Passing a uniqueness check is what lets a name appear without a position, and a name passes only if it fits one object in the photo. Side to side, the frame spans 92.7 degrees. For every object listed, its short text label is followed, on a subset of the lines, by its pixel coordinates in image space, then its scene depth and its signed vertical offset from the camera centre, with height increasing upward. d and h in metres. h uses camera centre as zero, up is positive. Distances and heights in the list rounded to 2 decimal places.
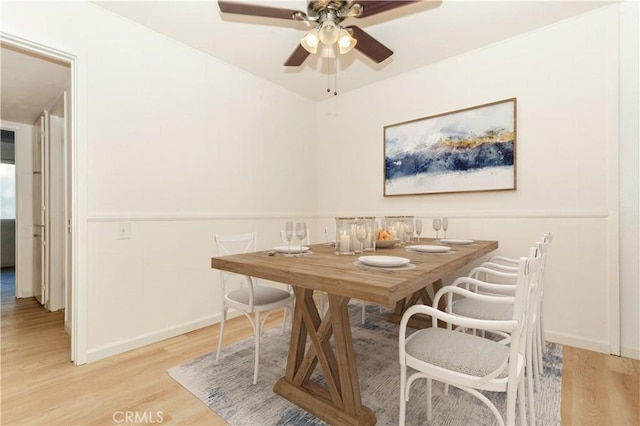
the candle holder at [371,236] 1.93 -0.17
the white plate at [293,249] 1.86 -0.24
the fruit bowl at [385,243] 2.09 -0.22
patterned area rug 1.53 -1.04
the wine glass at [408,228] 2.53 -0.15
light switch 2.34 -0.14
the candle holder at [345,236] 1.86 -0.15
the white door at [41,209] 3.41 +0.05
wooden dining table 1.15 -0.42
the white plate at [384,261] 1.35 -0.23
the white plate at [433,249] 1.89 -0.24
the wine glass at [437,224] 2.53 -0.11
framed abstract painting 2.70 +0.57
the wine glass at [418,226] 2.52 -0.13
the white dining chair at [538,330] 1.60 -0.73
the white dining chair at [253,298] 1.91 -0.58
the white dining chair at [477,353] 1.05 -0.56
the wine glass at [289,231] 1.83 -0.12
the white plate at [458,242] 2.37 -0.25
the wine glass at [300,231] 1.81 -0.12
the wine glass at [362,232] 1.82 -0.13
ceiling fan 1.74 +1.17
